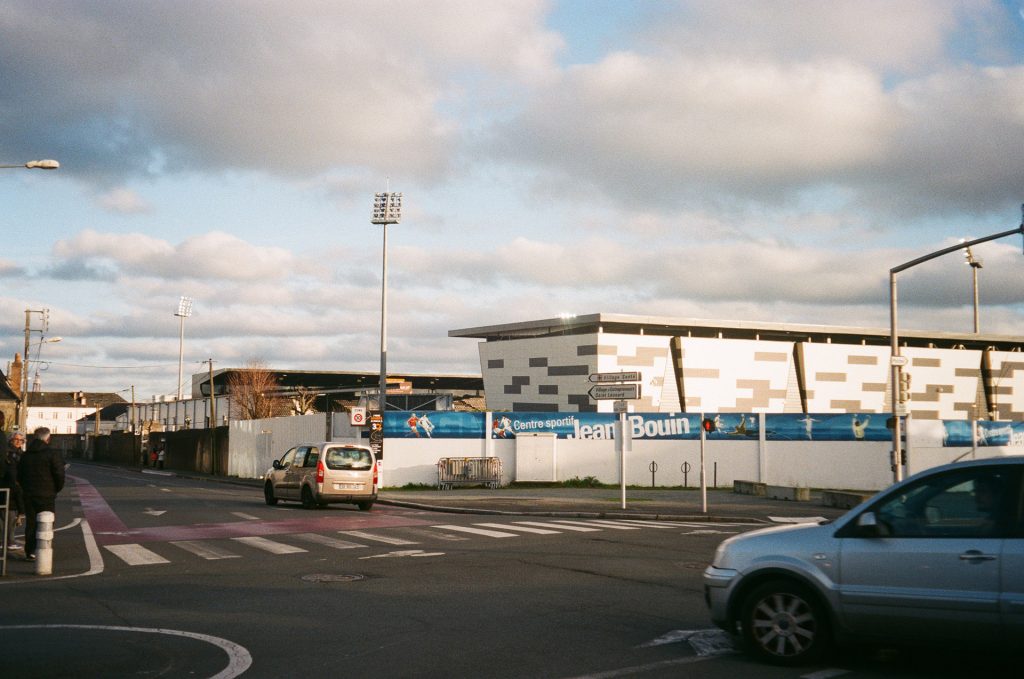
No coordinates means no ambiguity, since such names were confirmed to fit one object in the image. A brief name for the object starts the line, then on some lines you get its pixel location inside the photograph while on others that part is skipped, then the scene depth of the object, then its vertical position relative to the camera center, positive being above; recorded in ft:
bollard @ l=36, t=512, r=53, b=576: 41.63 -5.03
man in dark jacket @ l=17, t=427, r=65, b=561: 45.80 -2.33
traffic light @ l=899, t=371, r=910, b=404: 84.33 +3.77
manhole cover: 39.73 -6.13
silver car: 21.88 -3.31
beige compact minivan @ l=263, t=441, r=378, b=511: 83.97 -4.10
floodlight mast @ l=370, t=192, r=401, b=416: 132.16 +33.31
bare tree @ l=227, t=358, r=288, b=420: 275.80 +9.84
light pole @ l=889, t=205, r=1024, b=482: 82.64 +5.37
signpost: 83.41 +3.57
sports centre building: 209.26 +14.31
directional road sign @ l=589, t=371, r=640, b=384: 83.76 +4.53
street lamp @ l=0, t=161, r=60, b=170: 77.20 +20.57
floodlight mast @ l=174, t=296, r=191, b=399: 270.81 +34.91
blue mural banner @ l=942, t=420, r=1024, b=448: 132.16 -0.05
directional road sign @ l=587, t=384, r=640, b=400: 83.09 +3.30
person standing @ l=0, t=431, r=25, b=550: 46.62 -2.90
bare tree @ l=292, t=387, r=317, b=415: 265.52 +7.93
